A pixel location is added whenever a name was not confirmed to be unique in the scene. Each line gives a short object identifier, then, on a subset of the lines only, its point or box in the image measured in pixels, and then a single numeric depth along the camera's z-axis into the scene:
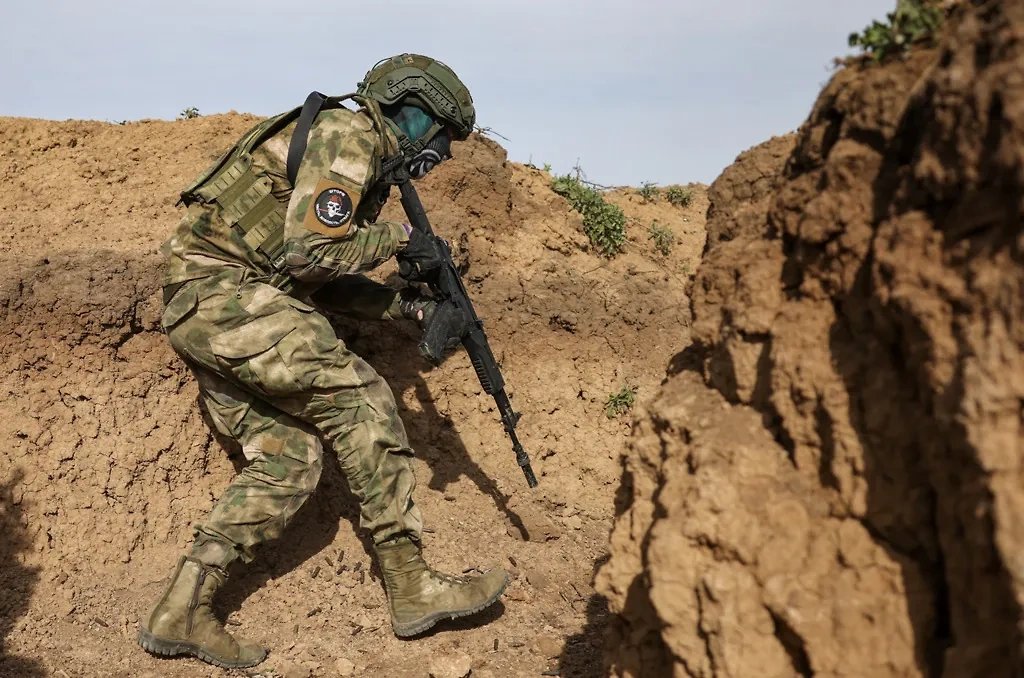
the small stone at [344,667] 4.21
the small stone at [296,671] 4.18
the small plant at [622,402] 6.01
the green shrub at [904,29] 2.39
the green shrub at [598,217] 6.53
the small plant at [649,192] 7.59
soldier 4.09
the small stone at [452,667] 4.10
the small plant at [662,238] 6.79
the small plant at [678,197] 7.67
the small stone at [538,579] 4.95
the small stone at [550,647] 4.23
